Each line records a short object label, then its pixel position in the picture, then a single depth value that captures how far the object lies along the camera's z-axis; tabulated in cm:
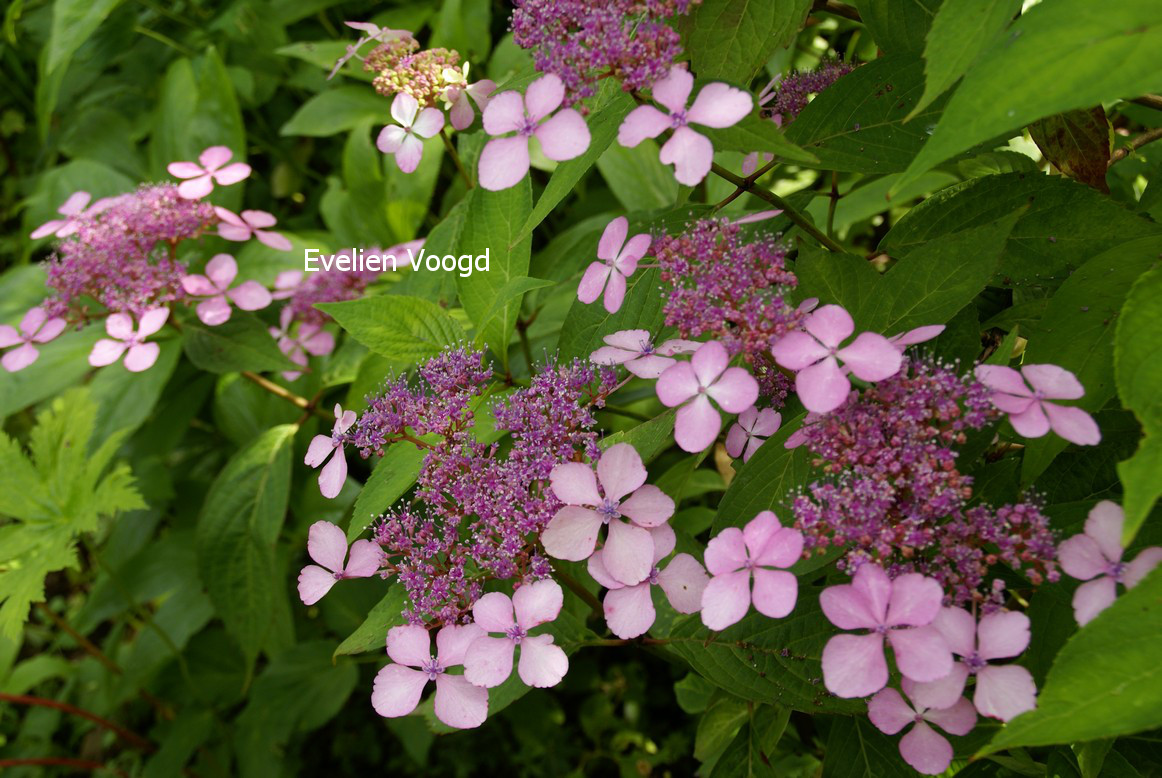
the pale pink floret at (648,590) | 43
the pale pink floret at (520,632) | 43
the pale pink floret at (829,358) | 40
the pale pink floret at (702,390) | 41
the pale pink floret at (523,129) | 43
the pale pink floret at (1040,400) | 40
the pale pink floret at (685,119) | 42
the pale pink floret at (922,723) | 41
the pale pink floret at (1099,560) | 39
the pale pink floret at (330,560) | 46
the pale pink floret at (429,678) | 44
